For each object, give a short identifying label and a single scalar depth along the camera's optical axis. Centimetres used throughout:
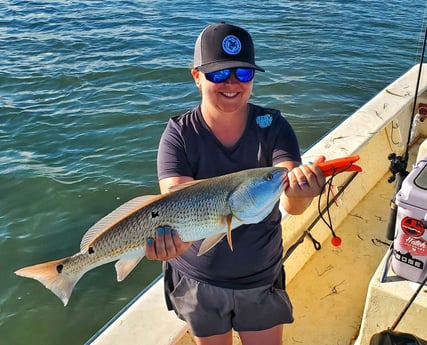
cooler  268
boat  289
